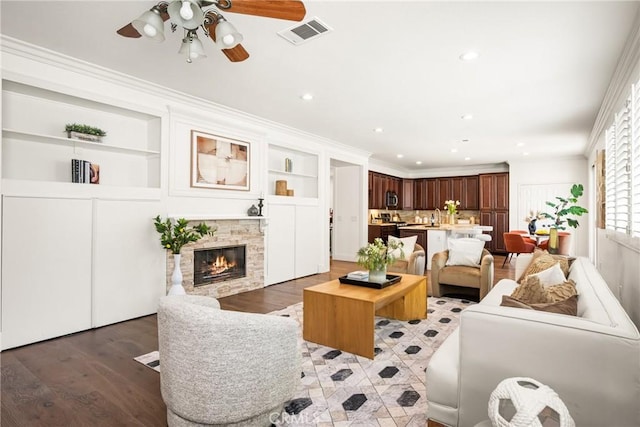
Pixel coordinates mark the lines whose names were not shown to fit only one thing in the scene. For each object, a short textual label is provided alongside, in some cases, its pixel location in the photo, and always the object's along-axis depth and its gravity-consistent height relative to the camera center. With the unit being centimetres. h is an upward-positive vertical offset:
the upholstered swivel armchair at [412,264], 496 -73
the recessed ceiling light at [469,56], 311 +145
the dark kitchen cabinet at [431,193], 1111 +68
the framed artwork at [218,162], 454 +72
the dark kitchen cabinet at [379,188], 920 +74
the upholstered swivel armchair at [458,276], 443 -82
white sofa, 135 -63
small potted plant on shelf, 352 +85
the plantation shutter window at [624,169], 264 +41
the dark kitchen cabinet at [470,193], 1040 +64
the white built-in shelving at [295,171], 611 +81
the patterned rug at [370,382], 203 -119
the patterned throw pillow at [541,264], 303 -45
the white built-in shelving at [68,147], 325 +72
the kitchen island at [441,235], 683 -42
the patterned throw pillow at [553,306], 177 -48
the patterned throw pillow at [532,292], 204 -48
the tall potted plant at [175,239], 397 -30
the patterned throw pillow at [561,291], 199 -46
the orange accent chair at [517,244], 718 -63
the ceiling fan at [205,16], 195 +117
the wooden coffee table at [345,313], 286 -87
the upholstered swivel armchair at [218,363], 167 -75
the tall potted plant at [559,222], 500 -13
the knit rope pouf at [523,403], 121 -69
